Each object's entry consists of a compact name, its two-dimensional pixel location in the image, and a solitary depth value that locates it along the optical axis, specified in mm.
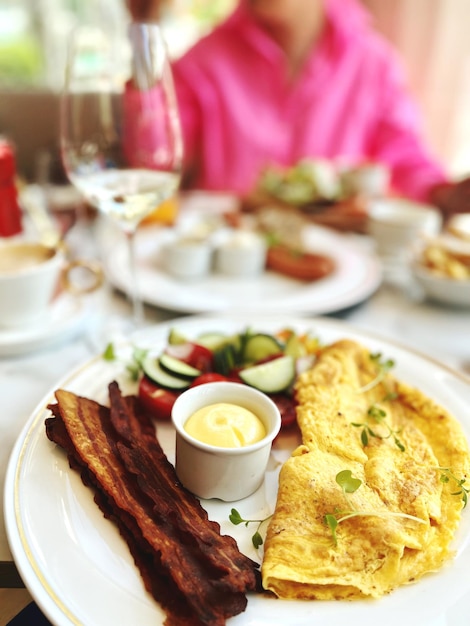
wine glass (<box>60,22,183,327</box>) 424
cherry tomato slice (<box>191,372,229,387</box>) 359
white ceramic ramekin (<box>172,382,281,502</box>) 278
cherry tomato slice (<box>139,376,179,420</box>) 354
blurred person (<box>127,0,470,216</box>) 1062
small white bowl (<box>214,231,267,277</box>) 599
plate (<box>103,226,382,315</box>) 522
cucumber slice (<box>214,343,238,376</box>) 396
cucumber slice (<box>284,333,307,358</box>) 418
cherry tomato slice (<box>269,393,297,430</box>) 351
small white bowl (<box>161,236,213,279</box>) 587
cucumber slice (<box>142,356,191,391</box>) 363
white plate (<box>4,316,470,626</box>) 222
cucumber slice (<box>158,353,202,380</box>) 370
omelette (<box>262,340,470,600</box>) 240
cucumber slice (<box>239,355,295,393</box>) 366
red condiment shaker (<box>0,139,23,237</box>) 518
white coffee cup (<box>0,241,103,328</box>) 425
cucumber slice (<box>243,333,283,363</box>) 411
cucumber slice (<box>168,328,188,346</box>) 421
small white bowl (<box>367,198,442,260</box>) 642
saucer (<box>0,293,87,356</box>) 428
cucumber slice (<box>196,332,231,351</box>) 422
